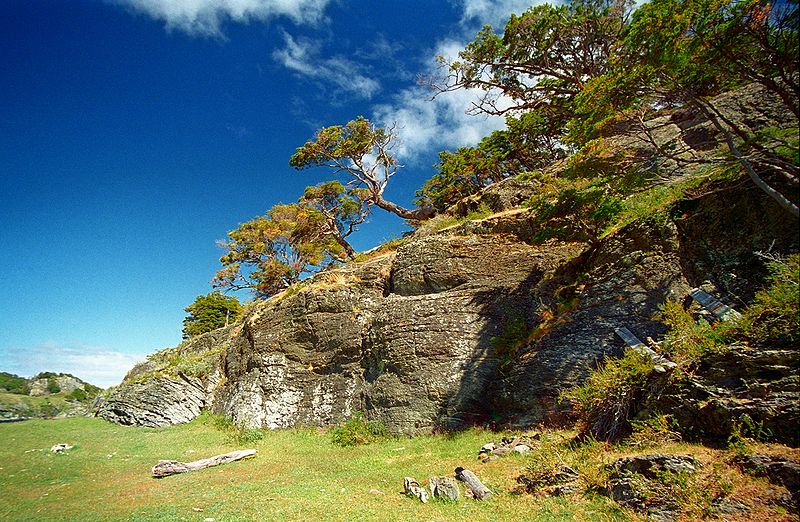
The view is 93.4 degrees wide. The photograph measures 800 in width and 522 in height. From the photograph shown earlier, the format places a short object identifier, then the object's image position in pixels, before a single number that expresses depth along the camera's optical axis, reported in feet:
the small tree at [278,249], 112.27
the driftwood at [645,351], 25.68
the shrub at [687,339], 24.44
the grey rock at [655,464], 19.71
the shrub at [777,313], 21.06
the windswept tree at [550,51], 71.56
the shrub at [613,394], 27.09
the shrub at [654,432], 23.32
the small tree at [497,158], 79.25
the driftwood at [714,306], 26.42
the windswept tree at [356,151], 103.19
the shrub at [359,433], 45.44
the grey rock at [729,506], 16.57
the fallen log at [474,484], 24.91
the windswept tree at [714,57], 24.50
